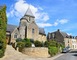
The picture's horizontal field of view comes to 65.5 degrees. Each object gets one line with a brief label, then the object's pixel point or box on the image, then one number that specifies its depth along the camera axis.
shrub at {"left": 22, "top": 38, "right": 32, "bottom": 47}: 12.46
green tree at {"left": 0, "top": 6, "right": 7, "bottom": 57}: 8.09
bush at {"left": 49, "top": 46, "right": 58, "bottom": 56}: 13.55
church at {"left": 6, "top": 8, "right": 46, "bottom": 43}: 19.10
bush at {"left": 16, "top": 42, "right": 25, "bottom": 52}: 11.96
